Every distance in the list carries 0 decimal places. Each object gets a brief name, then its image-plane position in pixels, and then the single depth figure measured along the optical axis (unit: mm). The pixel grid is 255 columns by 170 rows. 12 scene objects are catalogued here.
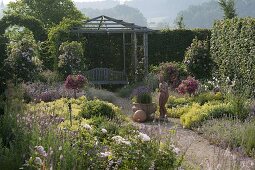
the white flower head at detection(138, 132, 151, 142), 4199
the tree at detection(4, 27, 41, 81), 13665
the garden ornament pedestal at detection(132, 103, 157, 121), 10672
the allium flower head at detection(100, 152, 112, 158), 4066
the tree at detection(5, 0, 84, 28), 34188
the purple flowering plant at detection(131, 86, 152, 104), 10867
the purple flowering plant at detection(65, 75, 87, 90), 12039
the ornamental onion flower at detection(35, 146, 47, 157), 3409
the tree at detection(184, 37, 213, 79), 16312
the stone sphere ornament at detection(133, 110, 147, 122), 10430
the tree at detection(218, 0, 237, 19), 23016
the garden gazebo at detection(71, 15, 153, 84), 17344
